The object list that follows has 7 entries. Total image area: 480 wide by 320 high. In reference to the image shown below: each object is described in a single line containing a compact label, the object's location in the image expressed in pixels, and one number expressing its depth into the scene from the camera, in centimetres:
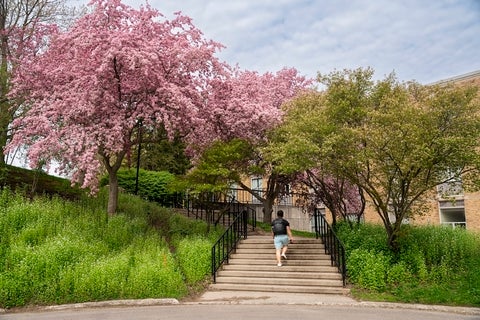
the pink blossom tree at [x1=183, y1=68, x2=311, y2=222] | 1451
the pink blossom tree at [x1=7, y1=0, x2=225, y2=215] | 1286
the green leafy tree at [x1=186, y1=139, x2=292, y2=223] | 1401
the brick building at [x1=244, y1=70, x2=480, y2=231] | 2308
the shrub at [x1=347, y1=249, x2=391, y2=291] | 1008
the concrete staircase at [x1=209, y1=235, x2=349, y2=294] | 1047
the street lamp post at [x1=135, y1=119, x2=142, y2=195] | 1470
